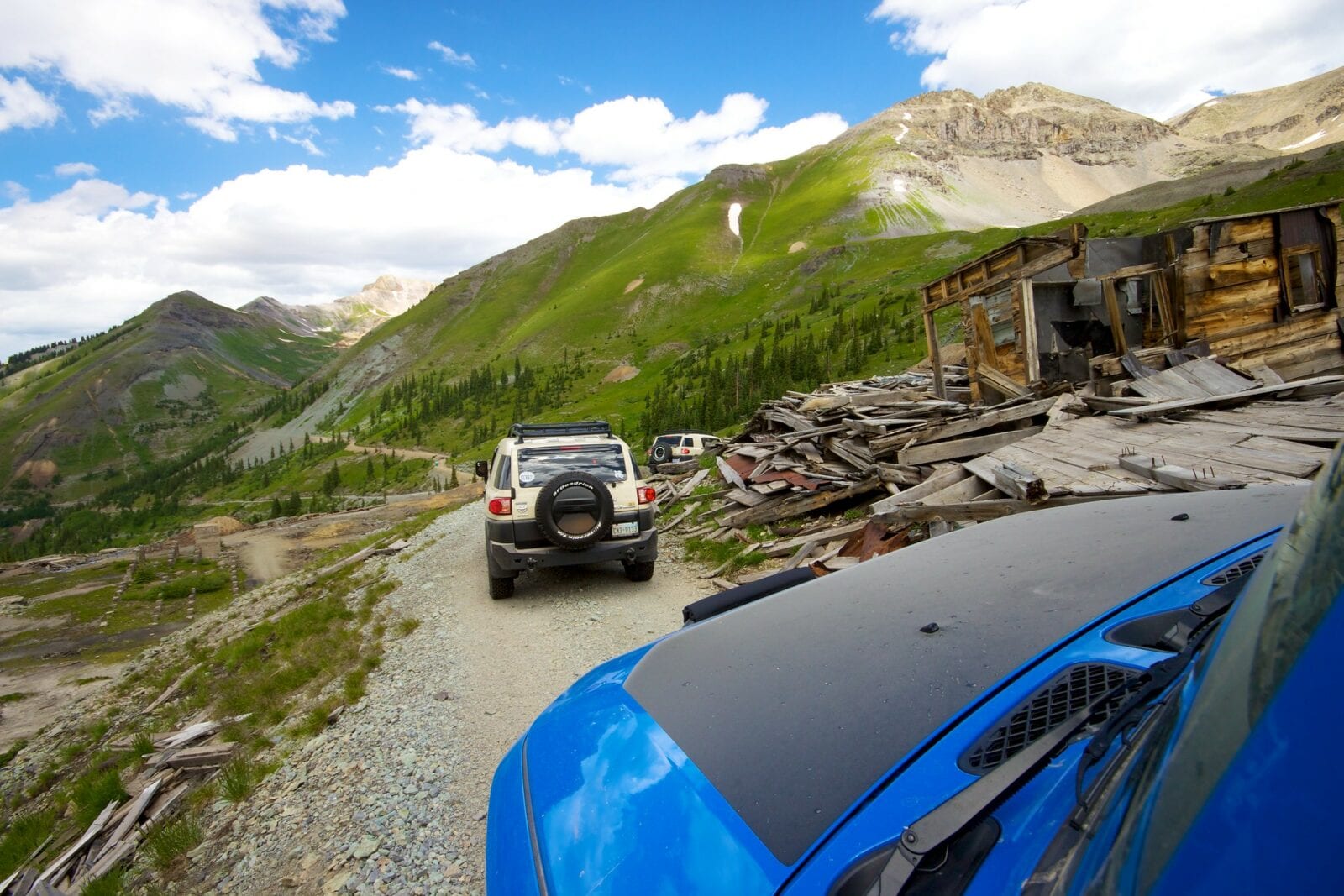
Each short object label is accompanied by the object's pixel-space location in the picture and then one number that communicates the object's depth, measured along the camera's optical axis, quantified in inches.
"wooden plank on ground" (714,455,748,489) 561.3
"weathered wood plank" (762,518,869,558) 399.7
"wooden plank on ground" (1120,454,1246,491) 250.1
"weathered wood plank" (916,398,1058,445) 432.1
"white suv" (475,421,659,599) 356.2
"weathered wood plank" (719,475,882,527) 444.1
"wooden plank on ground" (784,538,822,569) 382.0
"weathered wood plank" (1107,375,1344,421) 360.2
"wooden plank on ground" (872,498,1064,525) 294.5
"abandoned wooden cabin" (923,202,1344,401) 535.8
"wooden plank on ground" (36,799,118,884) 219.1
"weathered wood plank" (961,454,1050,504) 283.1
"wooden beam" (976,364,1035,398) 570.7
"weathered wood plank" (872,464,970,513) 366.9
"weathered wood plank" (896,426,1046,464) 409.4
